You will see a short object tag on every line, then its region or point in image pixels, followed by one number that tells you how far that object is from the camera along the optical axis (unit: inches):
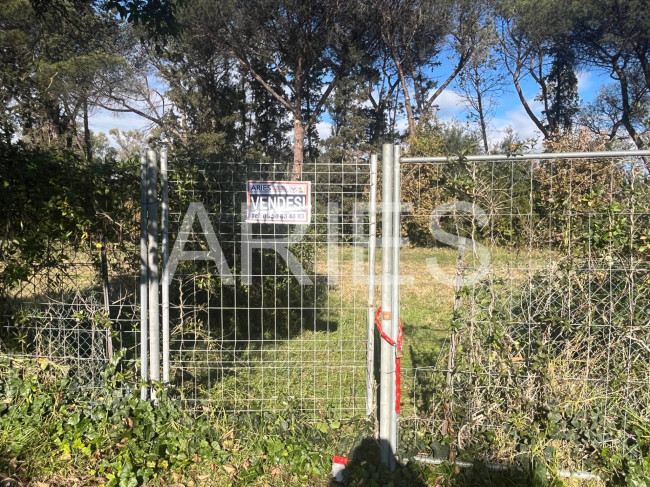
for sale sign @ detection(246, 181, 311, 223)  127.3
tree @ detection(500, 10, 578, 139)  781.3
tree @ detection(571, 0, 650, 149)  652.1
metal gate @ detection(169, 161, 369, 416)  133.5
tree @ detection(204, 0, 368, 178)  711.7
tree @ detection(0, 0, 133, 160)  224.7
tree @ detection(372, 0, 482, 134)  794.8
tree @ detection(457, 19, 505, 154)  849.8
